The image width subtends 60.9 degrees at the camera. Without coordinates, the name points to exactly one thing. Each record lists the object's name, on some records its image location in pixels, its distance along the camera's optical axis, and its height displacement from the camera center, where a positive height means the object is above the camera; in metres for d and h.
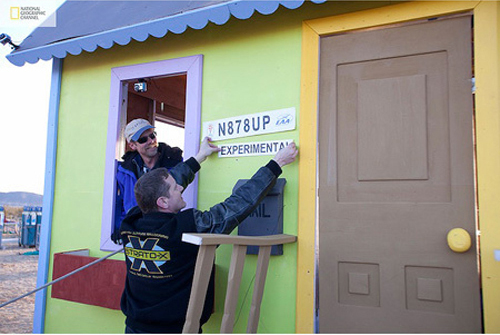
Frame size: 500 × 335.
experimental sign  3.12 +0.46
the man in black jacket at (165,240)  2.60 -0.20
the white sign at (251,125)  3.11 +0.65
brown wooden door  2.53 +0.20
